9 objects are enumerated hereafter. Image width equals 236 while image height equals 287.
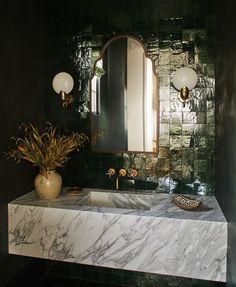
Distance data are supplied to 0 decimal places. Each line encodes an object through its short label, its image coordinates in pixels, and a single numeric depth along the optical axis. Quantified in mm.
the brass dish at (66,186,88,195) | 2389
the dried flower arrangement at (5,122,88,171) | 2180
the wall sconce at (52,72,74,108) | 2373
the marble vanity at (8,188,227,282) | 1816
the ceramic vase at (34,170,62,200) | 2219
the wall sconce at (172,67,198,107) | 2145
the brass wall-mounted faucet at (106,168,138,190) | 2393
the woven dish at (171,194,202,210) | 1995
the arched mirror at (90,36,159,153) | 2367
